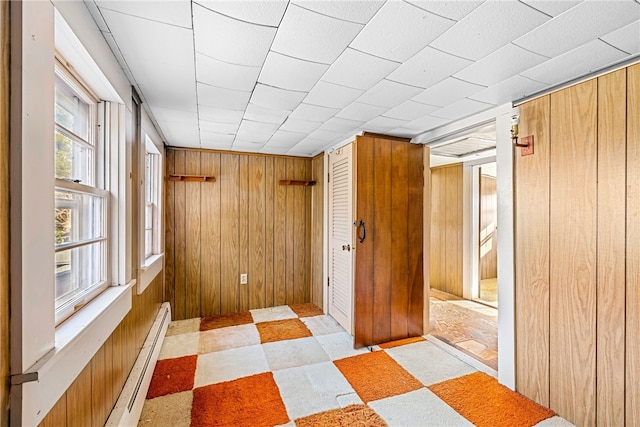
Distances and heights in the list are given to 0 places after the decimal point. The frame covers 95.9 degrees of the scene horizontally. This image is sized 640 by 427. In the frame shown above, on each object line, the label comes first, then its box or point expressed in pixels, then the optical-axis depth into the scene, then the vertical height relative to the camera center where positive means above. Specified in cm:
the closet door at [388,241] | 251 -25
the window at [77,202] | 111 +6
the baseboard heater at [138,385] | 143 -99
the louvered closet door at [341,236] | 269 -23
